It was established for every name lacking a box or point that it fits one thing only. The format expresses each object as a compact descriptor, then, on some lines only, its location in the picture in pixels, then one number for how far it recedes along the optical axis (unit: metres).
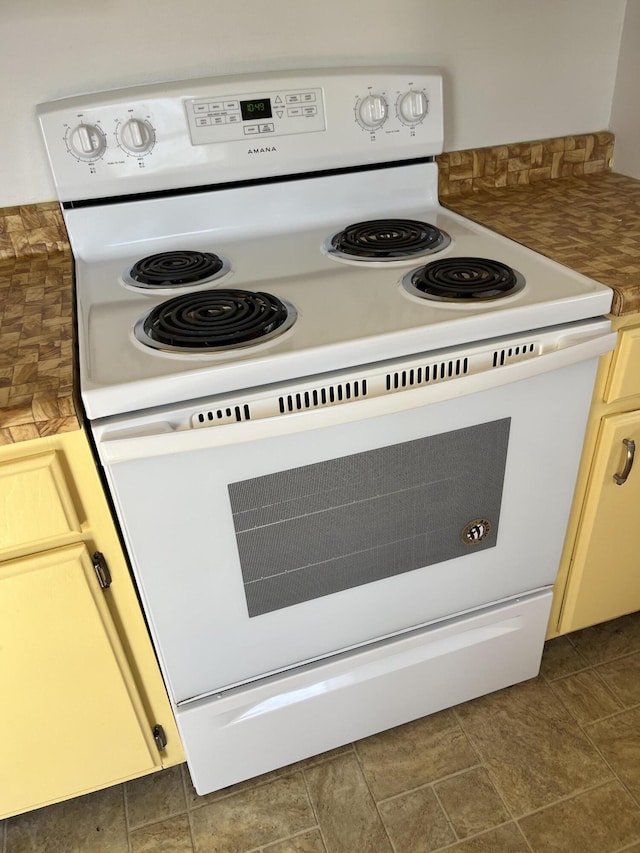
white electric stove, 0.95
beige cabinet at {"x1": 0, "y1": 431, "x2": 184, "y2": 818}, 0.93
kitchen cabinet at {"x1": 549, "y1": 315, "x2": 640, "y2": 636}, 1.18
